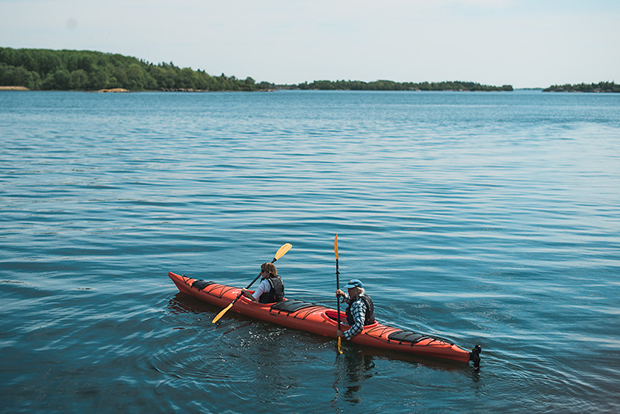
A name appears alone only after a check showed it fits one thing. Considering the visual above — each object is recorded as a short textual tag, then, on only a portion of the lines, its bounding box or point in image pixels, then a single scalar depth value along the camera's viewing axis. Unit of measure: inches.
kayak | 354.3
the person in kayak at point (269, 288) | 424.5
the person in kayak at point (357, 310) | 376.5
